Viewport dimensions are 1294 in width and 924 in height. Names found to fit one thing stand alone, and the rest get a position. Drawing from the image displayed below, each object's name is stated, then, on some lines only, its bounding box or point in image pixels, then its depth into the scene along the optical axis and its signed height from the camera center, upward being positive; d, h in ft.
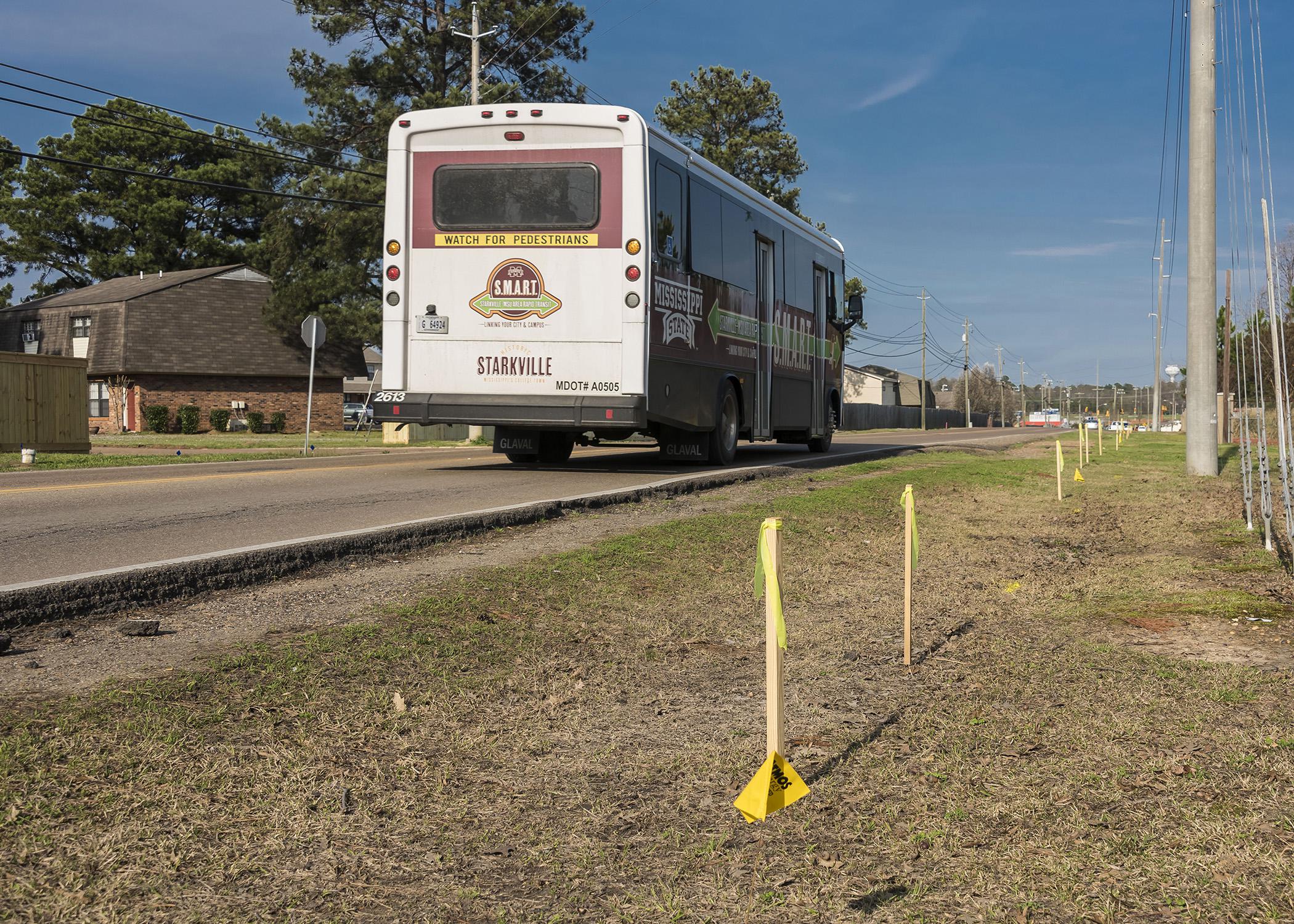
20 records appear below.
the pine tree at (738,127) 192.65 +52.47
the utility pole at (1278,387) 28.43 +1.14
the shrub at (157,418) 155.12 +1.79
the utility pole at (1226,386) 115.85 +4.76
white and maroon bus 43.19 +6.13
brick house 159.63 +12.08
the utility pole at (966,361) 336.82 +21.08
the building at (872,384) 365.81 +15.53
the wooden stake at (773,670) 11.72 -2.46
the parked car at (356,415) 199.36 +3.15
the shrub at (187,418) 157.58 +1.74
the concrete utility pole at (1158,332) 223.30 +19.76
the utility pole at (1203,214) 55.36 +10.59
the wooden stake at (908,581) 18.54 -2.49
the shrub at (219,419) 161.79 +1.63
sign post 70.74 +6.18
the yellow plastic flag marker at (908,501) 19.56 -1.18
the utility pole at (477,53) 88.22 +30.53
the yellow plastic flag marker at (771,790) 11.10 -3.54
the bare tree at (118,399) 159.94 +4.45
